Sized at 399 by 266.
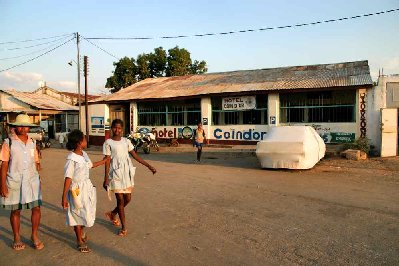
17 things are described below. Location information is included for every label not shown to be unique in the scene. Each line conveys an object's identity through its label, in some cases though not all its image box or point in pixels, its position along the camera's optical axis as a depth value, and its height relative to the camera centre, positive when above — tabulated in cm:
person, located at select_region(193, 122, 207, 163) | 1443 -51
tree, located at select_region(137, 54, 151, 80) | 3760 +638
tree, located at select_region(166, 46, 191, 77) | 3781 +693
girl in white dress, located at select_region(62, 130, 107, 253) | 440 -81
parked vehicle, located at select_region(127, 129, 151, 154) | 1833 -67
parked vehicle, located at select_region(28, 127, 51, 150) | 2248 -54
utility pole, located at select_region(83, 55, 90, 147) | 2429 +370
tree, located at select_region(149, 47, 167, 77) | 3784 +717
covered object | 1035 -68
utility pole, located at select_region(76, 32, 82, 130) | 2533 +595
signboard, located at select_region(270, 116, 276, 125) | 1834 +29
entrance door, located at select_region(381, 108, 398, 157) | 1393 -29
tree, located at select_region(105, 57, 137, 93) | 3741 +557
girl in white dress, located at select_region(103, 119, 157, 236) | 506 -61
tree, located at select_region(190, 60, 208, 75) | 4022 +658
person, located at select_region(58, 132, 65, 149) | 2486 -78
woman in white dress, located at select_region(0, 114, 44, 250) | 451 -66
